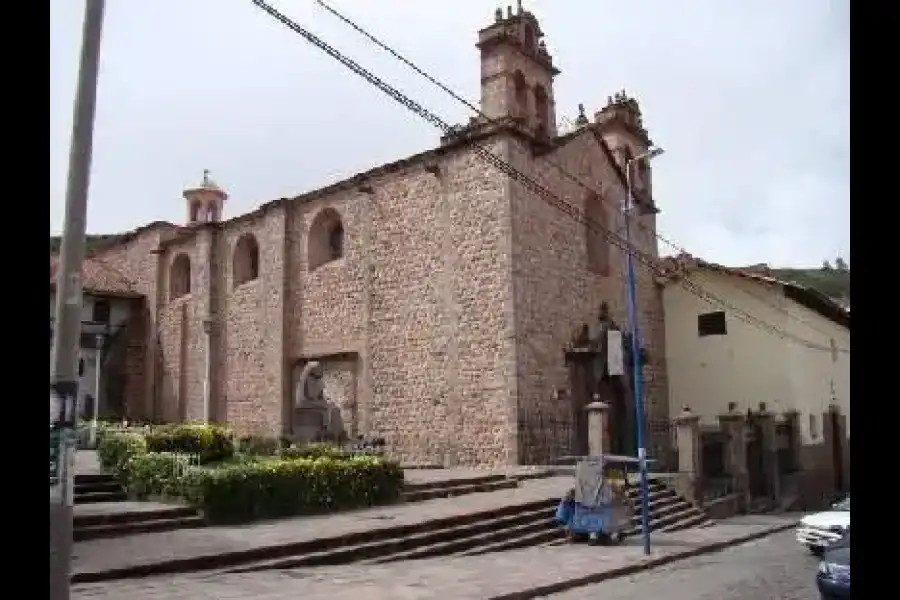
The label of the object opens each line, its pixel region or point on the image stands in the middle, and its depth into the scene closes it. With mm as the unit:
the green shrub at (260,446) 17003
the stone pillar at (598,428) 17359
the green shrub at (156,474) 12602
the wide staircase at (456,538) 10258
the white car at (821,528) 11086
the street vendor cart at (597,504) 12617
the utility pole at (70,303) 4191
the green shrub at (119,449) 14062
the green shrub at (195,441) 14352
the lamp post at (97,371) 27234
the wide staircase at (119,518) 10570
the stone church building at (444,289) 19219
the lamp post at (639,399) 11852
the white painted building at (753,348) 21953
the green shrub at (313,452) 15297
